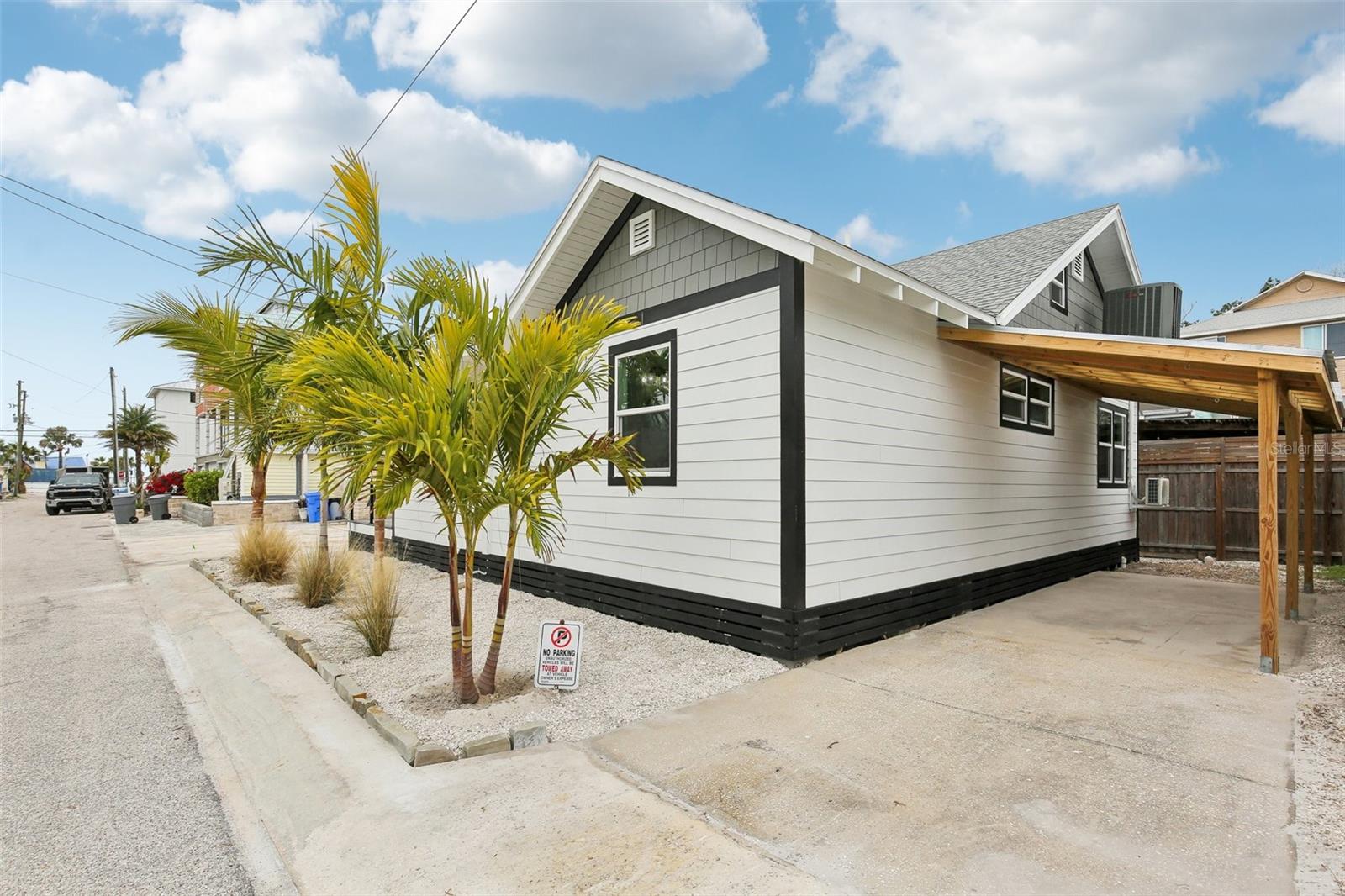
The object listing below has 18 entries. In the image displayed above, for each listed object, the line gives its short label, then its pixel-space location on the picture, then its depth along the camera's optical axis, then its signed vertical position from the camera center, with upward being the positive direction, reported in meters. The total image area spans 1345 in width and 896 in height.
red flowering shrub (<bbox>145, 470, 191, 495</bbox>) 25.56 -0.95
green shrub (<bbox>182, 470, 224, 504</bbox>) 21.88 -0.83
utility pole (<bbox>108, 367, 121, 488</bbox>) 32.72 +3.71
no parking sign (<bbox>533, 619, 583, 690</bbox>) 4.47 -1.30
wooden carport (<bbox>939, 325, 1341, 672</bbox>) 4.92 +0.73
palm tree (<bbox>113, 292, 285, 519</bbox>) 8.45 +1.46
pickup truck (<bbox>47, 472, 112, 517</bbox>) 24.51 -1.23
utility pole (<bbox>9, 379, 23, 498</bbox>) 41.41 +0.35
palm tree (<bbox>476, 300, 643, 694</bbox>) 3.88 +0.33
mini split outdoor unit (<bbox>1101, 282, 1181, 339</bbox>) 10.53 +2.40
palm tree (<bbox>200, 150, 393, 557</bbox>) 5.99 +1.93
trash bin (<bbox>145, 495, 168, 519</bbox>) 21.67 -1.49
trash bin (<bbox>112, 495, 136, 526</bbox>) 20.09 -1.45
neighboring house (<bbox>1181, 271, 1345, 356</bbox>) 20.72 +4.55
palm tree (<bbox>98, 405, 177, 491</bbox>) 40.03 +1.74
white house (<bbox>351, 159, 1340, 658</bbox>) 5.29 +0.42
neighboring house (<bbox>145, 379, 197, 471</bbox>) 47.12 +3.14
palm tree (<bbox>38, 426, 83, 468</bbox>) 67.31 +1.86
